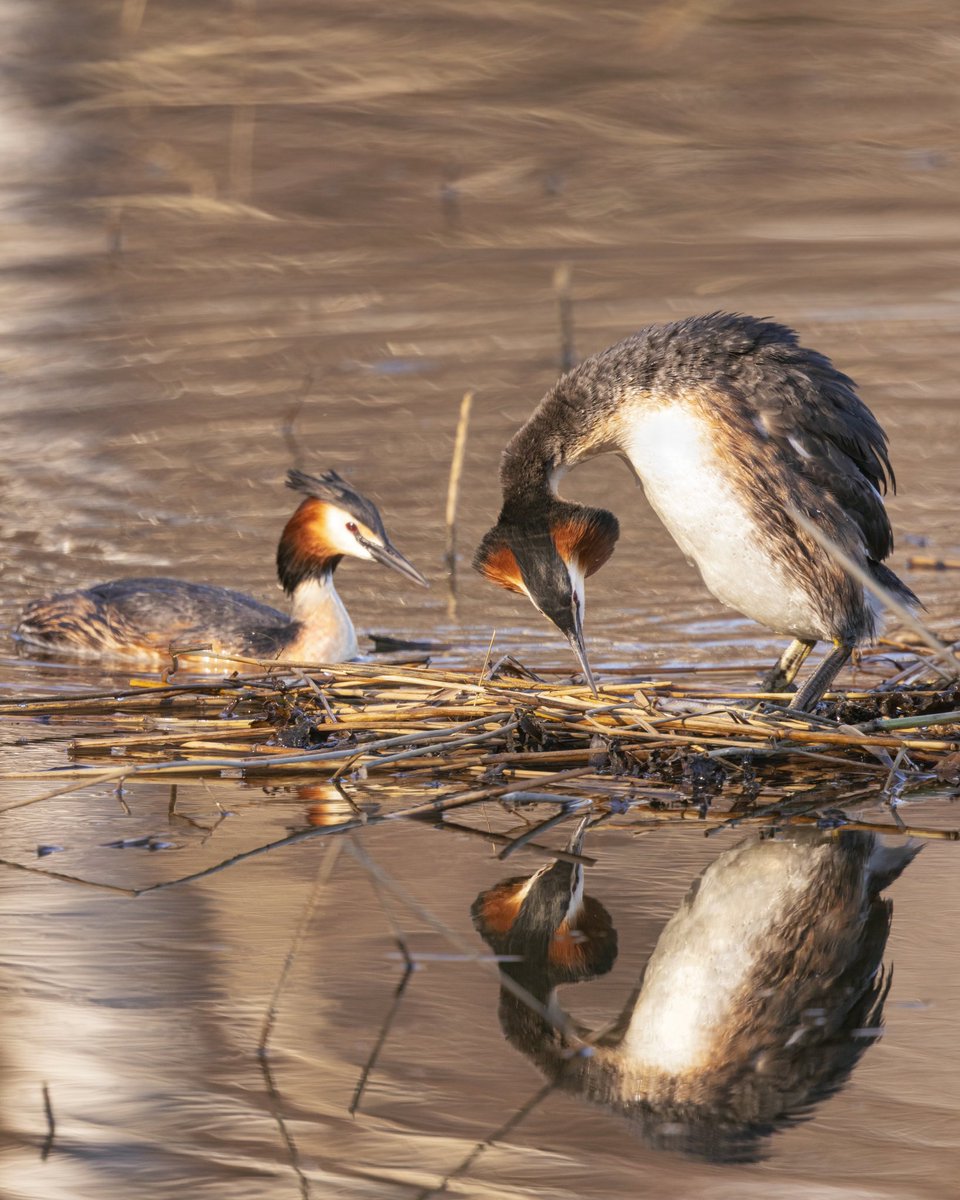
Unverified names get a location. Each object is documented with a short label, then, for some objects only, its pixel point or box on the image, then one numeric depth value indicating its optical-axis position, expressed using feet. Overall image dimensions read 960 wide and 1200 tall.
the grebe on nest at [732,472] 36.78
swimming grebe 49.16
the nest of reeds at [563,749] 34.14
